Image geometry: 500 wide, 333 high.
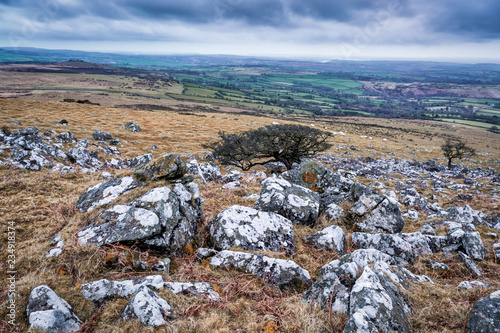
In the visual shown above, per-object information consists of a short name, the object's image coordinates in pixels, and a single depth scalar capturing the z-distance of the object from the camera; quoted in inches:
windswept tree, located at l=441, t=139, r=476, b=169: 1759.1
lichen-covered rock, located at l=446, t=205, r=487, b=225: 466.4
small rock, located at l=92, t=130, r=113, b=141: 1337.0
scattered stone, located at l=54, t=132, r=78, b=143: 1071.1
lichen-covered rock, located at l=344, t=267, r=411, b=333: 157.8
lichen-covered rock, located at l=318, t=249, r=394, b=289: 214.0
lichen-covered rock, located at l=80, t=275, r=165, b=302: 189.0
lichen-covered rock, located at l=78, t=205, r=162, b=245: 240.5
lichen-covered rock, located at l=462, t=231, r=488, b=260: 311.0
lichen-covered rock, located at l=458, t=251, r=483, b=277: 273.9
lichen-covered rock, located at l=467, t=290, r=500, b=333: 157.6
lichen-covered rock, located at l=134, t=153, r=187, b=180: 341.4
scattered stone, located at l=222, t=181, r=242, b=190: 527.5
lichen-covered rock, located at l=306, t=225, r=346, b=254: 304.7
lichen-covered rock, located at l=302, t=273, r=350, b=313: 190.9
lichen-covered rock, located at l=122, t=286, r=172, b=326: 166.4
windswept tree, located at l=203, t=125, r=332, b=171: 894.4
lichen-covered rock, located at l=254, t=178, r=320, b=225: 361.5
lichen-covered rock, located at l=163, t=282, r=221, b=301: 201.0
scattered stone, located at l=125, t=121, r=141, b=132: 1876.7
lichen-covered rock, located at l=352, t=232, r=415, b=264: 299.0
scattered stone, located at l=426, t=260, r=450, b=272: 279.3
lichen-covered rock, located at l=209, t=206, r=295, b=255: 281.0
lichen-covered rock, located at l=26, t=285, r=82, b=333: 155.4
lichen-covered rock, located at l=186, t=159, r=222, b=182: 619.5
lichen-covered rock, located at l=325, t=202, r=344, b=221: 393.7
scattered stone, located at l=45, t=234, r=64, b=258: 229.6
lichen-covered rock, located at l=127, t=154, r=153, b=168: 836.1
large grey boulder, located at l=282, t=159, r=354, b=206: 502.6
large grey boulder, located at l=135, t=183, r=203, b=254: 255.8
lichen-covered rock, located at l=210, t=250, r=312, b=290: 227.5
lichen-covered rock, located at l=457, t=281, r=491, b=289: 227.0
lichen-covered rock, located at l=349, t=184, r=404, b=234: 365.7
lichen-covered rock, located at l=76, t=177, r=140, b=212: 306.0
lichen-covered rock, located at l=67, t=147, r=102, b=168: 769.6
